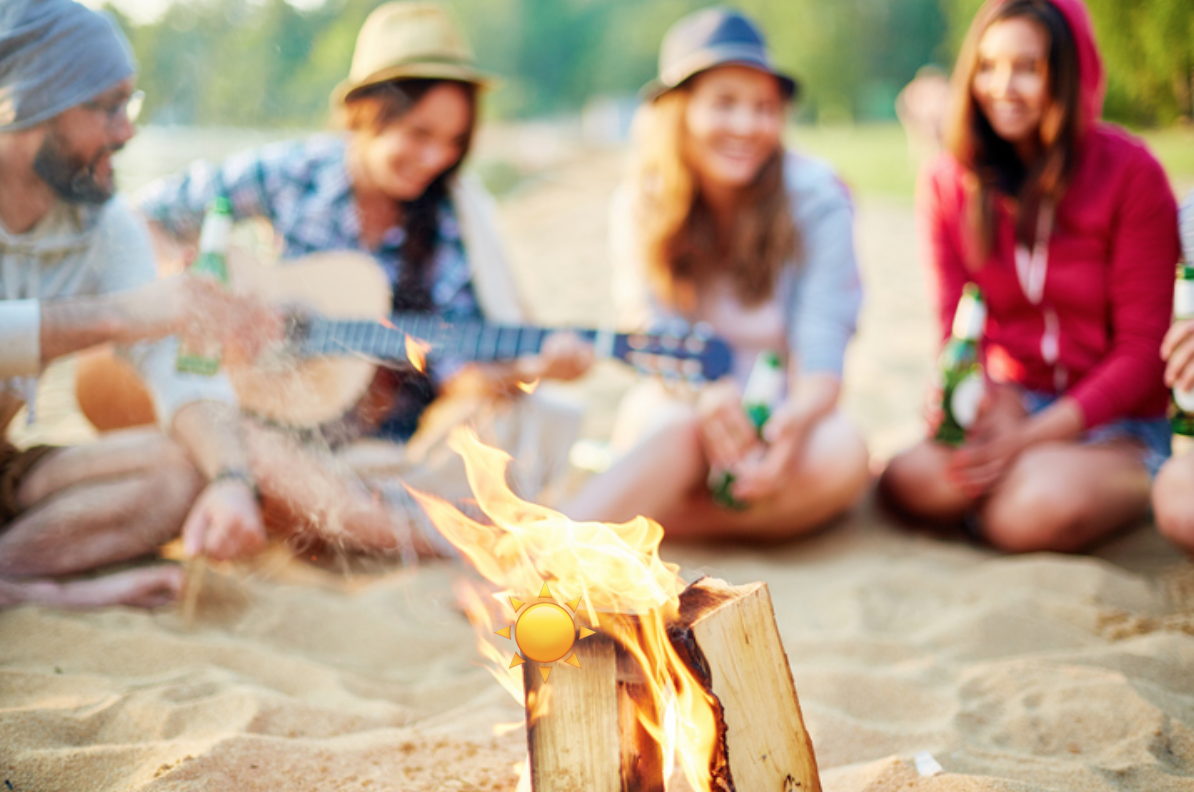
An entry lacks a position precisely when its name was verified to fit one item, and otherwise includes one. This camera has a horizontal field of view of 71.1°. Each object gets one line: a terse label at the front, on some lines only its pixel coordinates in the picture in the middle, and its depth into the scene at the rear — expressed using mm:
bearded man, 1993
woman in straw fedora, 2918
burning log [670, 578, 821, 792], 1227
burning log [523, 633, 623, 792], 1274
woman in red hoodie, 2664
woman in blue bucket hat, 2879
